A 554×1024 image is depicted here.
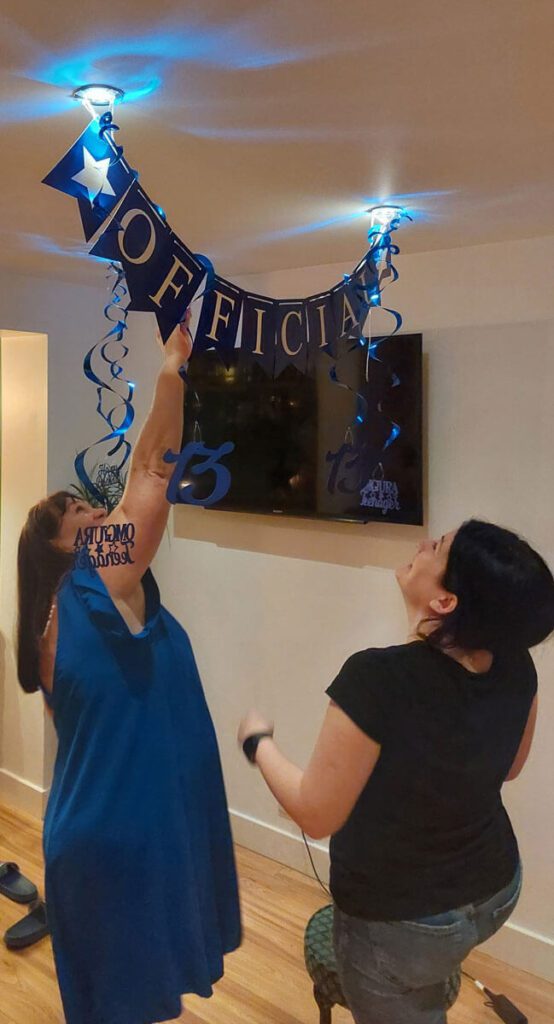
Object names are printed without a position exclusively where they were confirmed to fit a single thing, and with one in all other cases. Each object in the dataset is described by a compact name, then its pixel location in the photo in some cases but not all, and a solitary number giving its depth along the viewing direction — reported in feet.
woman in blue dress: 4.62
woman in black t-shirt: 4.43
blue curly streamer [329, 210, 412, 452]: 5.31
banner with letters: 3.81
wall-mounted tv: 5.83
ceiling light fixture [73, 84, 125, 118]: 3.79
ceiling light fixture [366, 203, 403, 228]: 5.72
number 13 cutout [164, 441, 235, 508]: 4.70
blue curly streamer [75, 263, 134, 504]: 4.55
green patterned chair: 5.28
